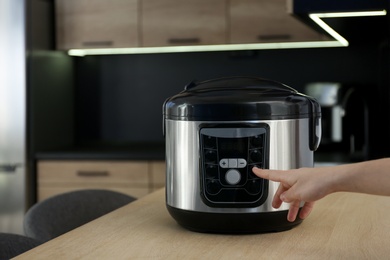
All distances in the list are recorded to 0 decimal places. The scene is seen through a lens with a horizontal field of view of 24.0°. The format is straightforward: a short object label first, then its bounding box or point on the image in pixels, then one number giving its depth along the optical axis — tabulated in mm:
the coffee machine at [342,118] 3997
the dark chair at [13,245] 1686
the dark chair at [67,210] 2040
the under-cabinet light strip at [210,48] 4110
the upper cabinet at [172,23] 4032
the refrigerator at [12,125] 4048
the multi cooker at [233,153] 1607
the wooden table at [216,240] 1442
